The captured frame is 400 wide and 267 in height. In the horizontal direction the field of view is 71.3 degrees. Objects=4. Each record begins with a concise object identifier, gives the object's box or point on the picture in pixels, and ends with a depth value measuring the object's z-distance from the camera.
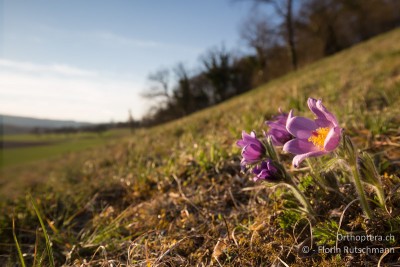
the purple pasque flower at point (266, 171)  0.29
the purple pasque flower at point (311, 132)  0.26
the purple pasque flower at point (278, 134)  0.31
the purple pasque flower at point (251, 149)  0.30
